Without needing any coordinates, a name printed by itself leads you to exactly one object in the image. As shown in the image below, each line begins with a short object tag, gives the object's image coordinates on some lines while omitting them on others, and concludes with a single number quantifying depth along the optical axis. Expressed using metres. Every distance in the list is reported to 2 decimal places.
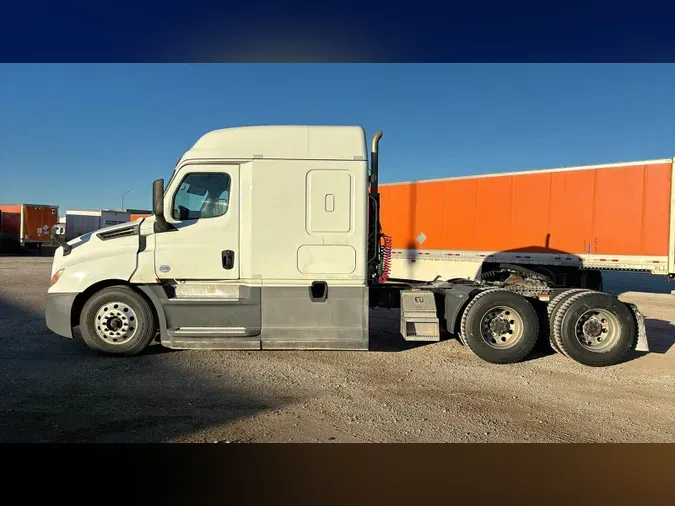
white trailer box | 35.20
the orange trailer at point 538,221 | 9.94
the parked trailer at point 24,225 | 30.50
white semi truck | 5.75
